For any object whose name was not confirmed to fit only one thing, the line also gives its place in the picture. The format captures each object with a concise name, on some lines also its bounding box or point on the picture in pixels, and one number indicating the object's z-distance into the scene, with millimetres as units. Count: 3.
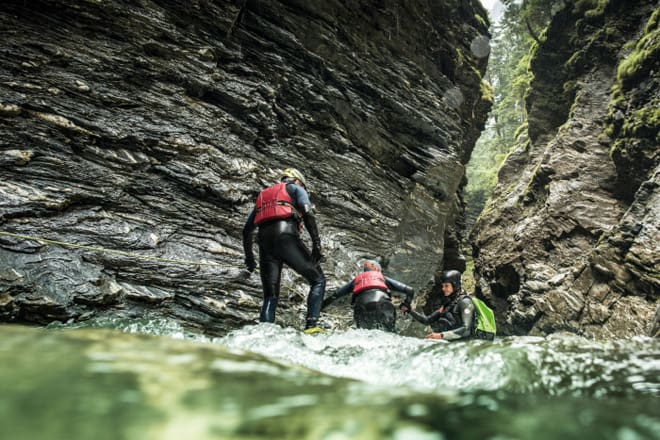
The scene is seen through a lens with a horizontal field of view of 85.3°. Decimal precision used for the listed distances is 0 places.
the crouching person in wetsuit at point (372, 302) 6942
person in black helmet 7340
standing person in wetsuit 6129
